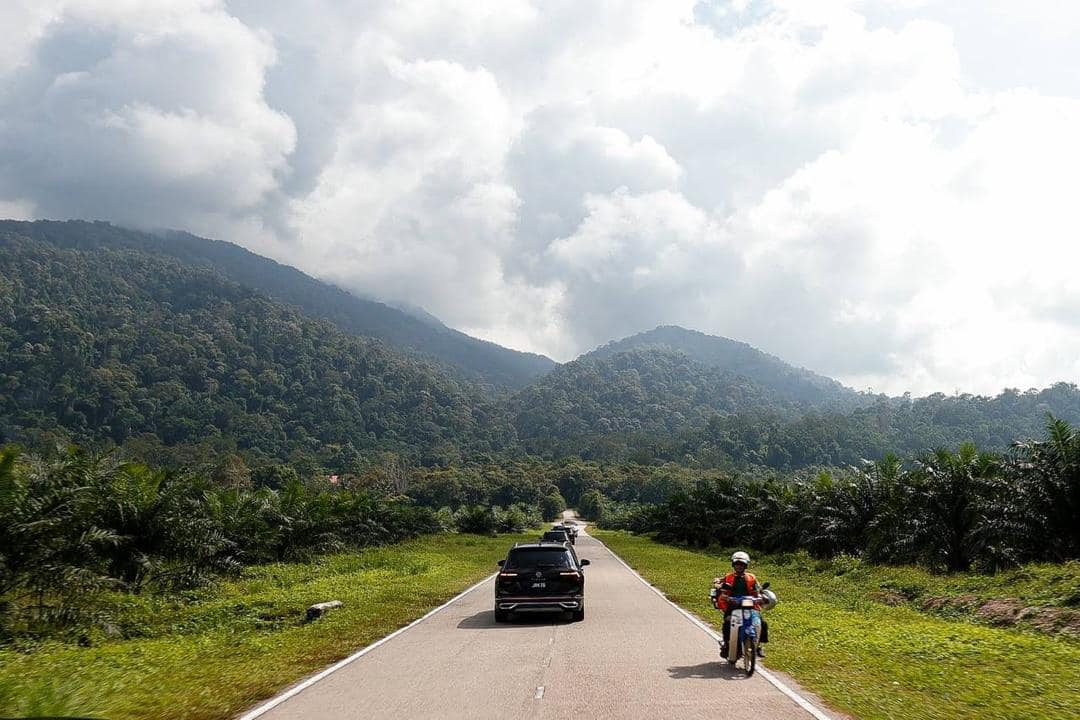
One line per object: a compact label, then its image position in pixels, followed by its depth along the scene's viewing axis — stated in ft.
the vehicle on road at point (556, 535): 118.57
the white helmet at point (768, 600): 33.71
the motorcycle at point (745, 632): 31.22
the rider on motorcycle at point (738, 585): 34.01
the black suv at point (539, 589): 48.16
